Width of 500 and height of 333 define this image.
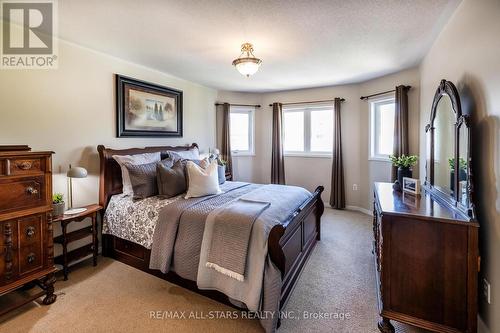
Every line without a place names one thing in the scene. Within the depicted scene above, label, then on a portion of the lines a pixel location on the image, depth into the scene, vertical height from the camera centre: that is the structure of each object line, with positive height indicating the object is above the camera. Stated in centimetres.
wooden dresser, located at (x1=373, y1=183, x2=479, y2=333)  151 -71
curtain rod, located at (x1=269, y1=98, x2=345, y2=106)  478 +132
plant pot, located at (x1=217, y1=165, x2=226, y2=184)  350 -15
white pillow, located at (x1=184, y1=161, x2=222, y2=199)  273 -20
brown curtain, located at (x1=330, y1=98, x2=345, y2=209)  480 -3
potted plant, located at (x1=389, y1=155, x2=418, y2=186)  270 -4
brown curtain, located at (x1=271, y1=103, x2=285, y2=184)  530 +36
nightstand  241 -78
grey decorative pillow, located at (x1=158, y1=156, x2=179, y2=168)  312 +5
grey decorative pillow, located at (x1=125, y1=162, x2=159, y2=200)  279 -19
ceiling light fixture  250 +107
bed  201 -75
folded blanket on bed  184 -62
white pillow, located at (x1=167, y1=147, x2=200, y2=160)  359 +18
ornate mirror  166 +9
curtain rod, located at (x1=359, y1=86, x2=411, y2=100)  388 +124
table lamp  251 -10
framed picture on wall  332 +86
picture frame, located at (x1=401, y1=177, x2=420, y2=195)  231 -22
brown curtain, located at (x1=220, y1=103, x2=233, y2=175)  518 +64
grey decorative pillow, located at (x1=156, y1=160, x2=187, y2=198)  278 -19
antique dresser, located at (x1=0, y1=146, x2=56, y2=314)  181 -46
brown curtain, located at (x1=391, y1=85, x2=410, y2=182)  376 +69
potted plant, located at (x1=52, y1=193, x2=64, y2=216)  240 -40
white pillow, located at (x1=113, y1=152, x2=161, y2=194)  293 +4
